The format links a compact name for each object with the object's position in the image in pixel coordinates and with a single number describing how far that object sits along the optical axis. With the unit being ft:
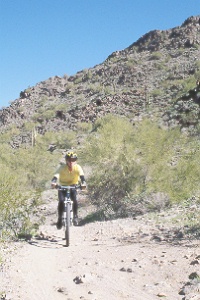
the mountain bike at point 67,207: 26.61
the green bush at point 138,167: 39.22
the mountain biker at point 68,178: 27.30
